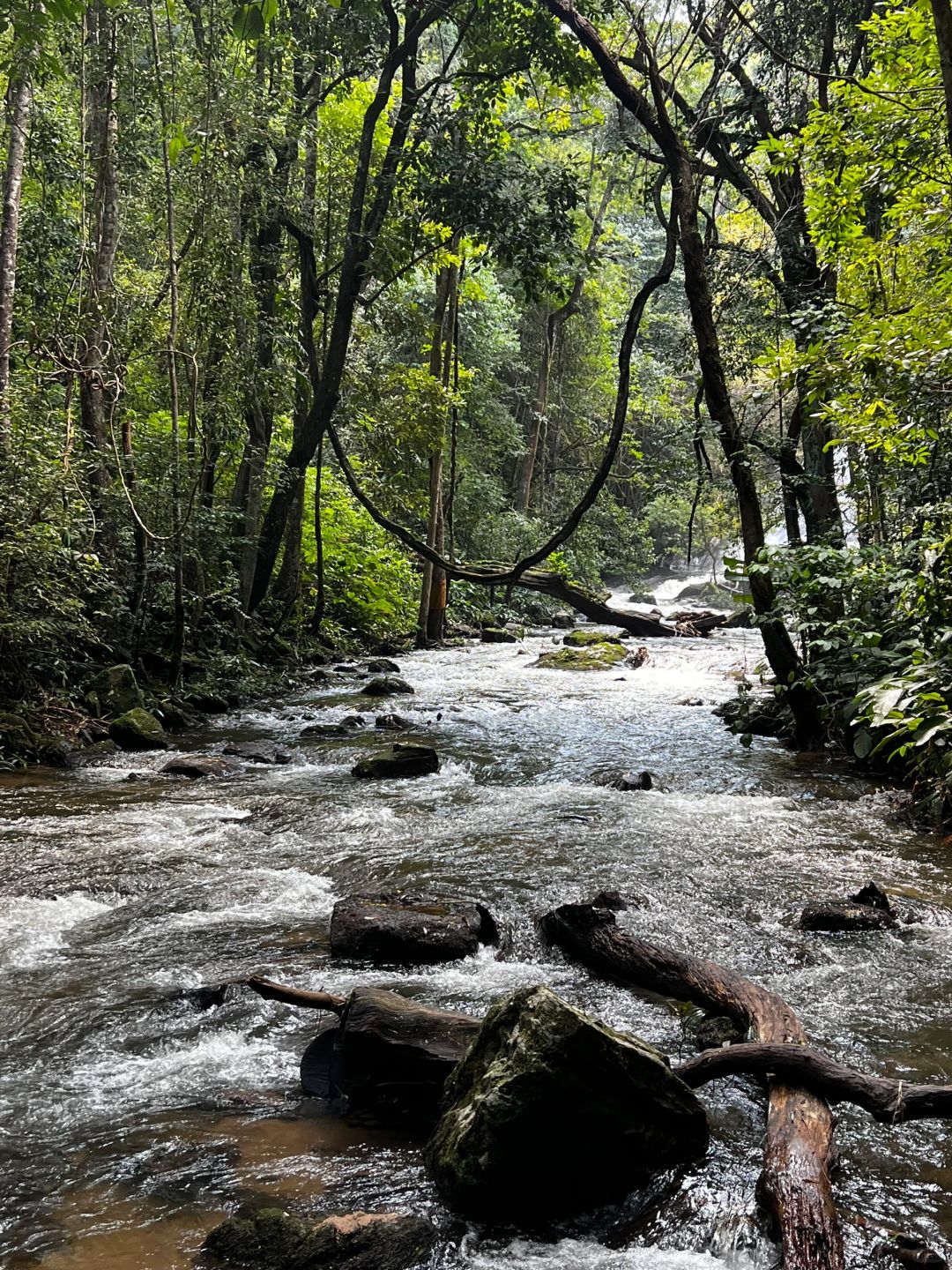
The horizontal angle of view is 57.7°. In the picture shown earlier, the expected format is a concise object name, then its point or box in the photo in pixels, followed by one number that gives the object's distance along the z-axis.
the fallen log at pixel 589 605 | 18.84
